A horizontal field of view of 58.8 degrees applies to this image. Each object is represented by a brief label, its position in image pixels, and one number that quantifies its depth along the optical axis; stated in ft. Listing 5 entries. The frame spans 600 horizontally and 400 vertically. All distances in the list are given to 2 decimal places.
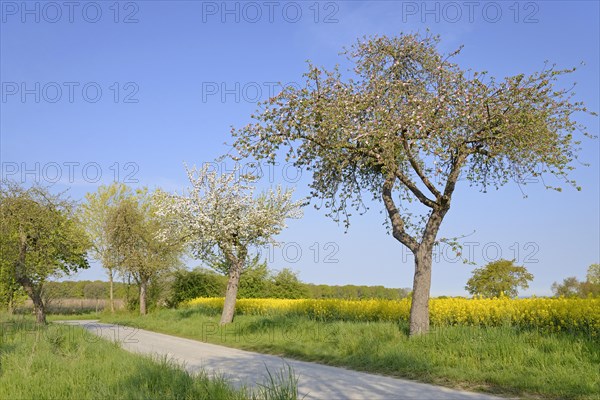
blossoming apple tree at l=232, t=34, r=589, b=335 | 49.06
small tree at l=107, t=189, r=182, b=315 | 127.95
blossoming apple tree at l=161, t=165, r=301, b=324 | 89.66
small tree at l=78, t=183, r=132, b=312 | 161.68
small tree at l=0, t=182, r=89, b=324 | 86.33
